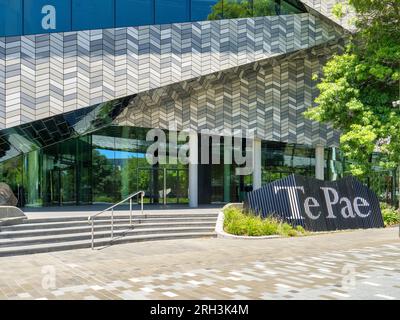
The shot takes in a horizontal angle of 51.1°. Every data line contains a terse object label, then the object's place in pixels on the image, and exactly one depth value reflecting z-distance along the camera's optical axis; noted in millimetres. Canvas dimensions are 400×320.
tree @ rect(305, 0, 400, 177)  17578
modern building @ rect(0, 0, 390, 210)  17969
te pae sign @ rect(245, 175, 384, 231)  15469
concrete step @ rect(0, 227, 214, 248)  11164
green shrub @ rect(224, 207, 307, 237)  13992
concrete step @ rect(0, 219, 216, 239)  11727
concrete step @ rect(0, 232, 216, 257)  10643
